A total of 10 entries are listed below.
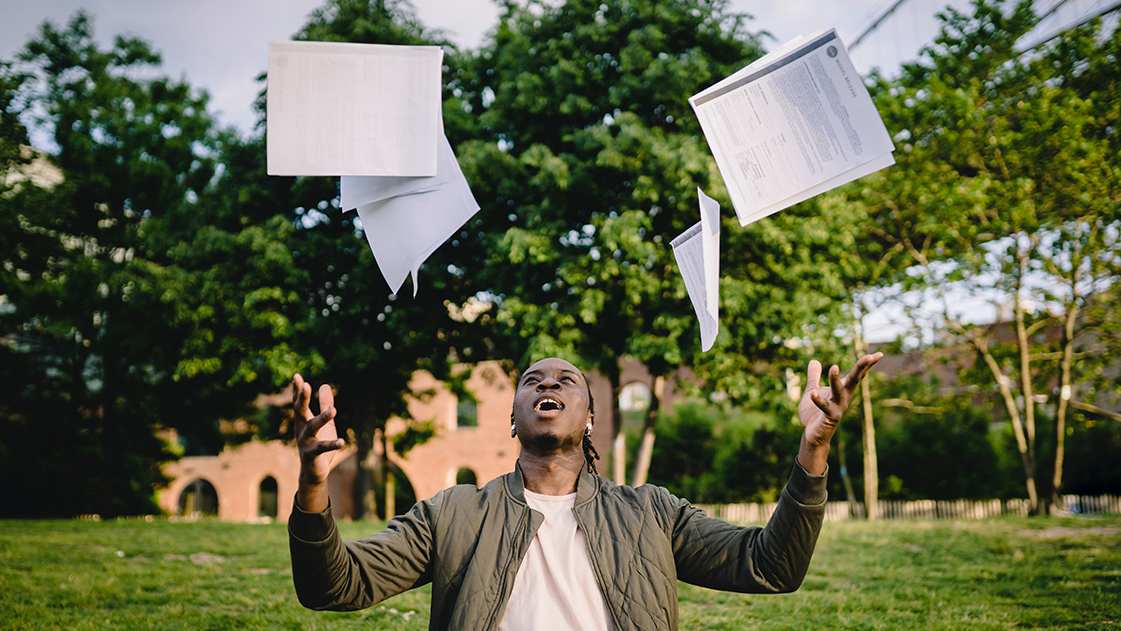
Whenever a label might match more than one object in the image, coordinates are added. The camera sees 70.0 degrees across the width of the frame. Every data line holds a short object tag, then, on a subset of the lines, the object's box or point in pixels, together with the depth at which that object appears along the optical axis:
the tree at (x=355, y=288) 16.34
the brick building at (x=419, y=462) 34.22
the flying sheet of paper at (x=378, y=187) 3.37
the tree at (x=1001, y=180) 14.83
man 2.47
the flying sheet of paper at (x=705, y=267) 3.32
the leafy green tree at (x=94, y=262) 18.47
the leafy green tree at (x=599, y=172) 13.20
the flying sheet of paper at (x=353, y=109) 3.17
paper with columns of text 3.17
